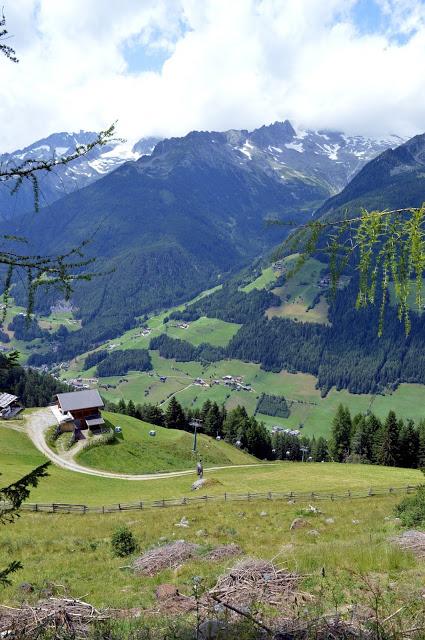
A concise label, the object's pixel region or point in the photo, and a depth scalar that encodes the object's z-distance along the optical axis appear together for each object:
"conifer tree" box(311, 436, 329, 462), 141.00
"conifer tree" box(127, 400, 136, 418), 136.65
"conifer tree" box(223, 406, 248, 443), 130.90
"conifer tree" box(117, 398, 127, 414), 140.23
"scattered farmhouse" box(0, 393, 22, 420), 94.73
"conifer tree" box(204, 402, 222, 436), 133.88
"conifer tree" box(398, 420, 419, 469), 108.32
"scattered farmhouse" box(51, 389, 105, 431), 94.88
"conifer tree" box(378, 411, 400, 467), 106.12
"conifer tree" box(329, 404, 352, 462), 122.99
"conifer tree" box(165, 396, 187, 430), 133.88
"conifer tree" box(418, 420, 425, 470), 106.38
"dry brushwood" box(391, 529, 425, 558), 18.84
